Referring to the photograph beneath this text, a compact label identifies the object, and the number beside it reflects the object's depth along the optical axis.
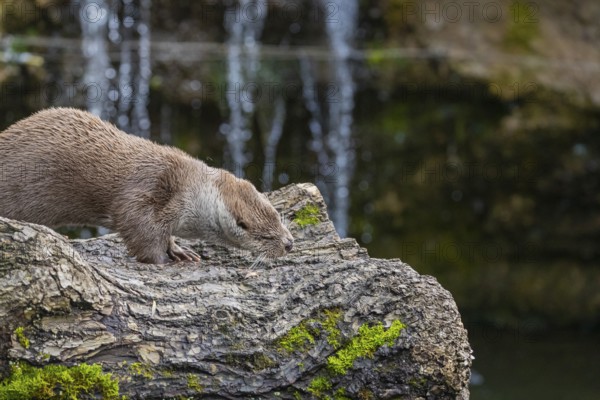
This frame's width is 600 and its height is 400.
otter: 8.36
